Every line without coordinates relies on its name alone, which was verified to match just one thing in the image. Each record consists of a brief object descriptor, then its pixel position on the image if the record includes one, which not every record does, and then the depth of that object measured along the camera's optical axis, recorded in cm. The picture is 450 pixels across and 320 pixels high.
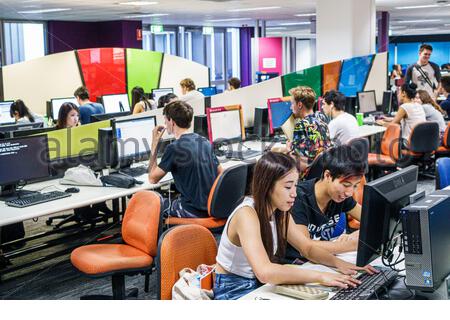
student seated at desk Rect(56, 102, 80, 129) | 550
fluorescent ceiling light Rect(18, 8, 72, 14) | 1041
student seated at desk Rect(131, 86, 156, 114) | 805
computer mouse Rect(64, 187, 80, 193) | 427
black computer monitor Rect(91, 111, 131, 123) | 619
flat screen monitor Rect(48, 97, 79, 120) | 890
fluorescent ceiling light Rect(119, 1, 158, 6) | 917
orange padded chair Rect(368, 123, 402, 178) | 658
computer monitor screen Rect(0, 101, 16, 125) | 837
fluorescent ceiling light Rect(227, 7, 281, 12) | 1138
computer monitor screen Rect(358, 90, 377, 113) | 848
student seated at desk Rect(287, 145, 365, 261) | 266
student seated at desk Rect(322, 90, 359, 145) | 602
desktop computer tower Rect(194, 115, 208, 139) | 580
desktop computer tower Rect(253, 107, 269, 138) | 663
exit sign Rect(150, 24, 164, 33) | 1576
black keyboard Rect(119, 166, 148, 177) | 482
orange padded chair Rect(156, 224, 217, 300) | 242
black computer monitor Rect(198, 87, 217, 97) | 1089
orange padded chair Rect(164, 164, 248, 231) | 403
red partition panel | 1087
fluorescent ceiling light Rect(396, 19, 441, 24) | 1694
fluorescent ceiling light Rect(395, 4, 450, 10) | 1138
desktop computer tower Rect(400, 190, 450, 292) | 194
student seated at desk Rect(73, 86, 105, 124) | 752
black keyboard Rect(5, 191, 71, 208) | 392
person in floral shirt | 498
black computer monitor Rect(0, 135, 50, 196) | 411
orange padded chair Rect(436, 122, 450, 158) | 743
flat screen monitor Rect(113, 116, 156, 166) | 487
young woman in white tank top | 233
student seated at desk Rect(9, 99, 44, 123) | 738
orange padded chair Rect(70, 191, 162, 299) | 328
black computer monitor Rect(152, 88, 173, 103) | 1030
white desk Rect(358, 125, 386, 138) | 701
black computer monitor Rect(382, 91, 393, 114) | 888
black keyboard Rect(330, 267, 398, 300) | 214
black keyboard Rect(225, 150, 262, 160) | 568
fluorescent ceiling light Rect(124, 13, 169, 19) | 1229
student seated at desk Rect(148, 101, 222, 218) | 418
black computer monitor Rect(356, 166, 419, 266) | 212
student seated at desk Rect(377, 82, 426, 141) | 707
